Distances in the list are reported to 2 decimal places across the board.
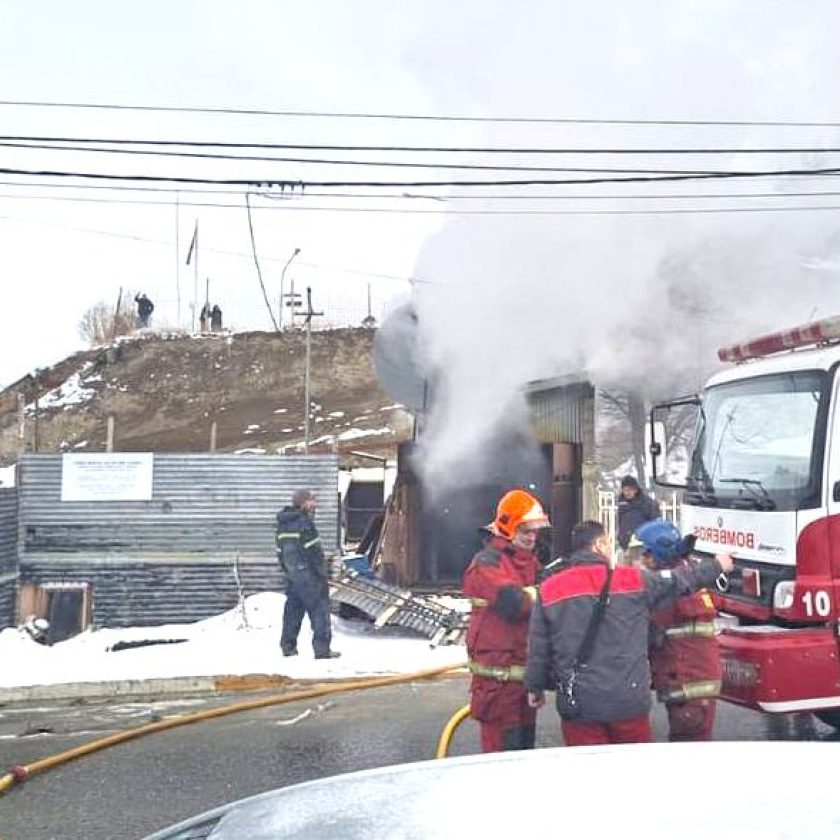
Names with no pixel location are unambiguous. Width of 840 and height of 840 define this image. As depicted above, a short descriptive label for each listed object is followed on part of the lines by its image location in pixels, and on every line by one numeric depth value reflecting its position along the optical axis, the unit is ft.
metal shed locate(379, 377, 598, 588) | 38.93
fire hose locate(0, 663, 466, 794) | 17.35
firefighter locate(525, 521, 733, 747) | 12.13
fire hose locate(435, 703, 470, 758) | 17.13
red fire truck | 14.66
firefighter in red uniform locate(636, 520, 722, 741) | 13.87
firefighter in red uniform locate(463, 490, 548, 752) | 14.02
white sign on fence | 33.35
